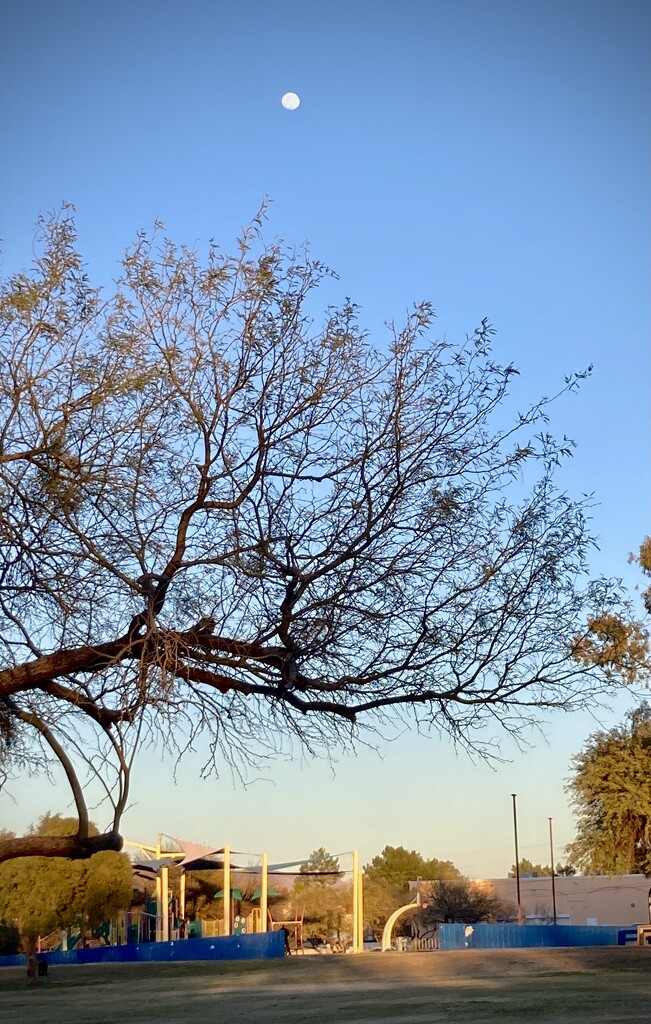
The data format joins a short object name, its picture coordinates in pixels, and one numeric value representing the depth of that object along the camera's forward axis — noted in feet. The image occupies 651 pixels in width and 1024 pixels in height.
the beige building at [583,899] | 222.40
